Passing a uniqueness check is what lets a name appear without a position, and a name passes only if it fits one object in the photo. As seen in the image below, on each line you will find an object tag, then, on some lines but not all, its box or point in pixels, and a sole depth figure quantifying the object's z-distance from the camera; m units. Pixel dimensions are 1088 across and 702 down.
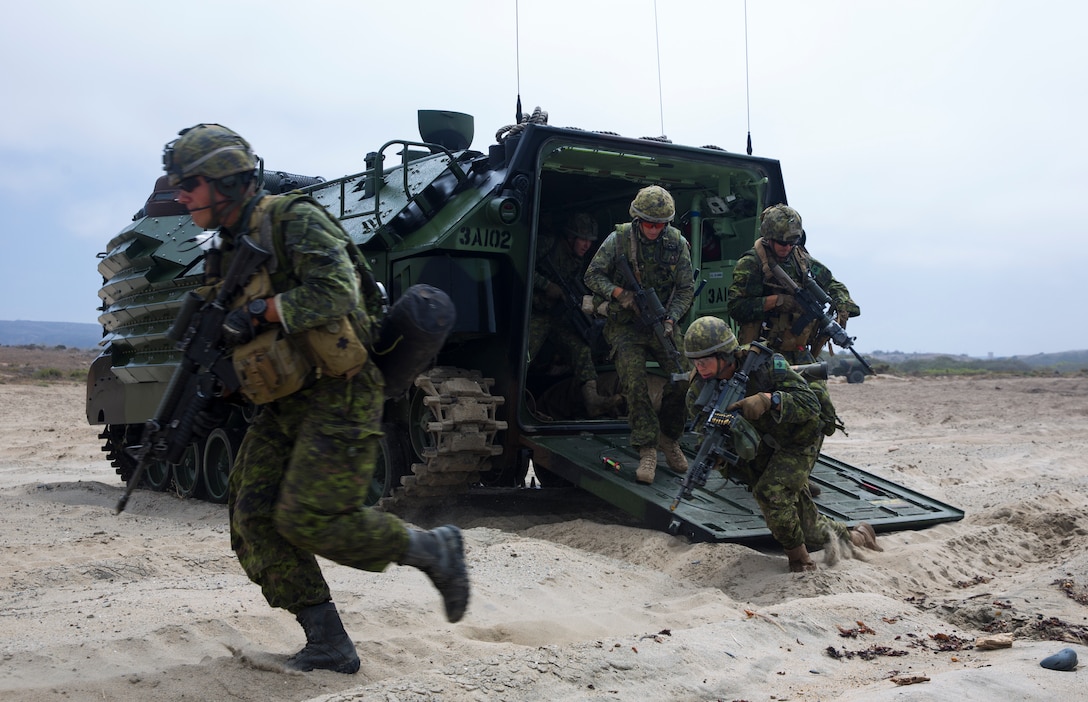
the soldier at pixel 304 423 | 3.56
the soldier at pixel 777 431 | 5.45
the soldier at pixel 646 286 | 6.95
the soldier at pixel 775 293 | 7.16
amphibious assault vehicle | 6.98
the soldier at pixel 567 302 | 8.41
